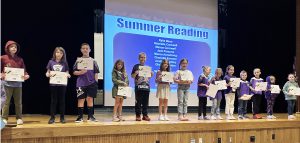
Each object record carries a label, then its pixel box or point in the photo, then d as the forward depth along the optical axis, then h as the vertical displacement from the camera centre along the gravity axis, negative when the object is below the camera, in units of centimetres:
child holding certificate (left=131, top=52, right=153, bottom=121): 689 -17
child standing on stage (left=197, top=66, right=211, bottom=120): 752 -15
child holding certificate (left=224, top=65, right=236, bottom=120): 796 -31
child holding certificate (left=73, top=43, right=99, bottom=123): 638 -8
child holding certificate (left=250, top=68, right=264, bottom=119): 826 -30
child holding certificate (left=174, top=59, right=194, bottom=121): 722 -11
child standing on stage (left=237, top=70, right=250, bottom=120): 814 -23
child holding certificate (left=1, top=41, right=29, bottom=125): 571 -6
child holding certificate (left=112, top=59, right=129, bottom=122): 668 -2
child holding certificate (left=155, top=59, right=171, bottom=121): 707 -16
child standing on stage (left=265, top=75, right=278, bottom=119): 861 -31
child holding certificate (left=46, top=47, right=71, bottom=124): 602 -9
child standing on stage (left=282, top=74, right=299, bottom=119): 870 -20
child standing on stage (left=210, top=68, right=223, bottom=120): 771 -40
